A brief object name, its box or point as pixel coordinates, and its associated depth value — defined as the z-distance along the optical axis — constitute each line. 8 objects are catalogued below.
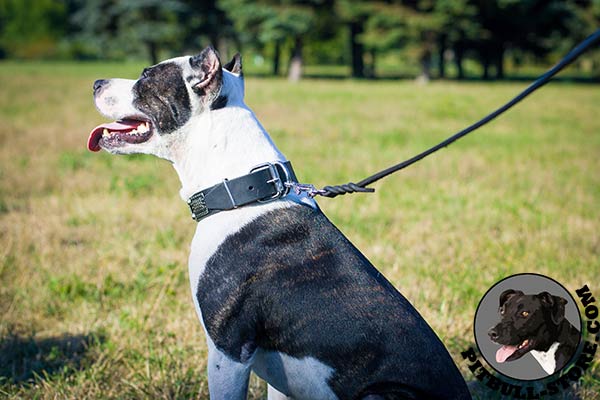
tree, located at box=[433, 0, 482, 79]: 32.84
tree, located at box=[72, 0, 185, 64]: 38.88
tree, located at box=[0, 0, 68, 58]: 62.16
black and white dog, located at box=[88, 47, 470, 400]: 2.19
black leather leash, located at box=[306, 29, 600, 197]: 2.21
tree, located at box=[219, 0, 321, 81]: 34.00
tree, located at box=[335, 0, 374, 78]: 35.00
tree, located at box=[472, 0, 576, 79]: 36.72
